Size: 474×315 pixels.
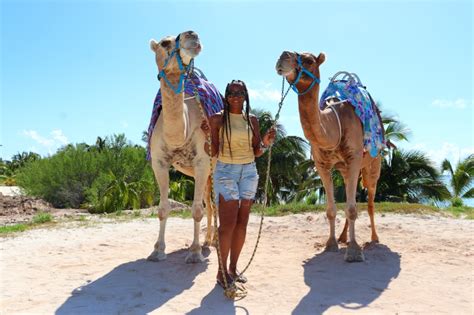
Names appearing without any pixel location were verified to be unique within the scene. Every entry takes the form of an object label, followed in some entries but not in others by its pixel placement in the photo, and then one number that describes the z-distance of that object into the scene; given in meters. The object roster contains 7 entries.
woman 3.87
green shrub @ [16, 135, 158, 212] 18.52
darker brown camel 4.59
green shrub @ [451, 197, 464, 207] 13.94
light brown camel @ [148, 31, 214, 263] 4.51
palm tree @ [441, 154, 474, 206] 18.20
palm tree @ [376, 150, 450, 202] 15.86
